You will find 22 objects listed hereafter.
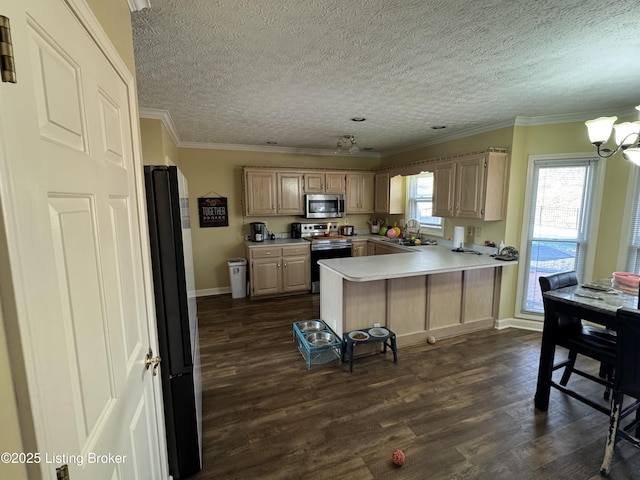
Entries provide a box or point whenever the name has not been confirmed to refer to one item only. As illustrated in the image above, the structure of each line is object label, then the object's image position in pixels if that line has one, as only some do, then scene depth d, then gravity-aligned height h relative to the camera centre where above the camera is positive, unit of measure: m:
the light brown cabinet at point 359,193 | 5.51 +0.18
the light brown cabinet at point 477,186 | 3.44 +0.20
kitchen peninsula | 2.98 -1.02
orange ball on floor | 1.78 -1.56
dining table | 1.94 -0.74
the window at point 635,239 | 2.89 -0.38
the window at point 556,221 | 3.27 -0.23
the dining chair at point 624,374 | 1.63 -0.99
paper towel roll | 4.00 -0.48
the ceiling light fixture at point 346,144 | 3.91 +0.96
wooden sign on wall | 4.84 -0.15
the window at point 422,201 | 4.76 +0.02
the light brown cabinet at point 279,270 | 4.69 -1.10
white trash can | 4.76 -1.20
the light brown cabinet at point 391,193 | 5.27 +0.17
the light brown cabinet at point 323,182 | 5.16 +0.37
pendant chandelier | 1.81 +0.44
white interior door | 0.51 -0.10
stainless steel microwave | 5.18 -0.06
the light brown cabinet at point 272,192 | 4.82 +0.18
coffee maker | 4.96 -0.48
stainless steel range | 5.01 -0.76
